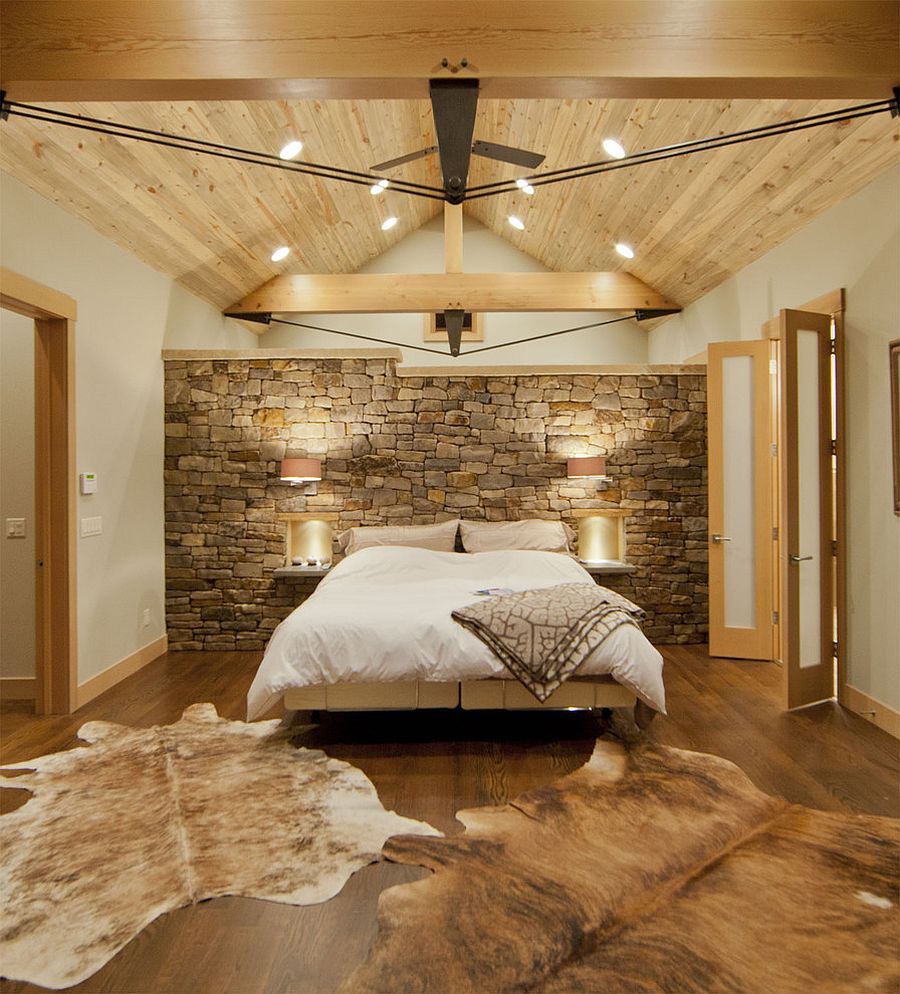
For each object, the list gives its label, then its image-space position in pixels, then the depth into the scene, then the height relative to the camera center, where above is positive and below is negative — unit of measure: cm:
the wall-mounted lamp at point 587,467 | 525 +21
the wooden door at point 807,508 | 378 -11
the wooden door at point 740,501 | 484 -8
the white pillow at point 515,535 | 514 -33
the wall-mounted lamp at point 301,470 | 513 +20
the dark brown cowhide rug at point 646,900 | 175 -127
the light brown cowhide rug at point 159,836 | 198 -127
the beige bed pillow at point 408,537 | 517 -33
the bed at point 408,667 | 326 -87
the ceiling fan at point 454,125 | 221 +128
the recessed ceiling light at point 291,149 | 363 +196
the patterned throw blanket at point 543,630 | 326 -70
